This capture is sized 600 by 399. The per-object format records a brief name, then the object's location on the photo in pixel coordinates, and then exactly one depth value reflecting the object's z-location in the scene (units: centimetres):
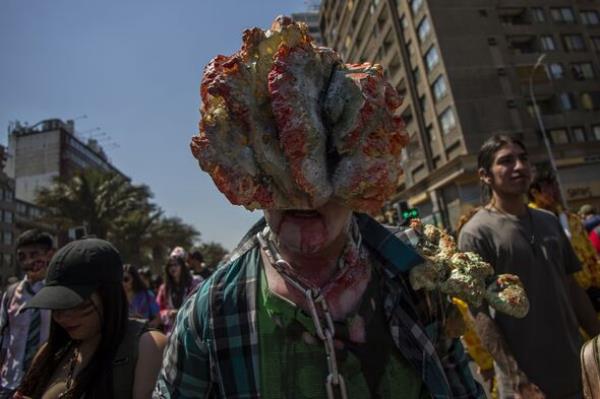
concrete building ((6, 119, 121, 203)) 5522
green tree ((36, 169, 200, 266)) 1994
